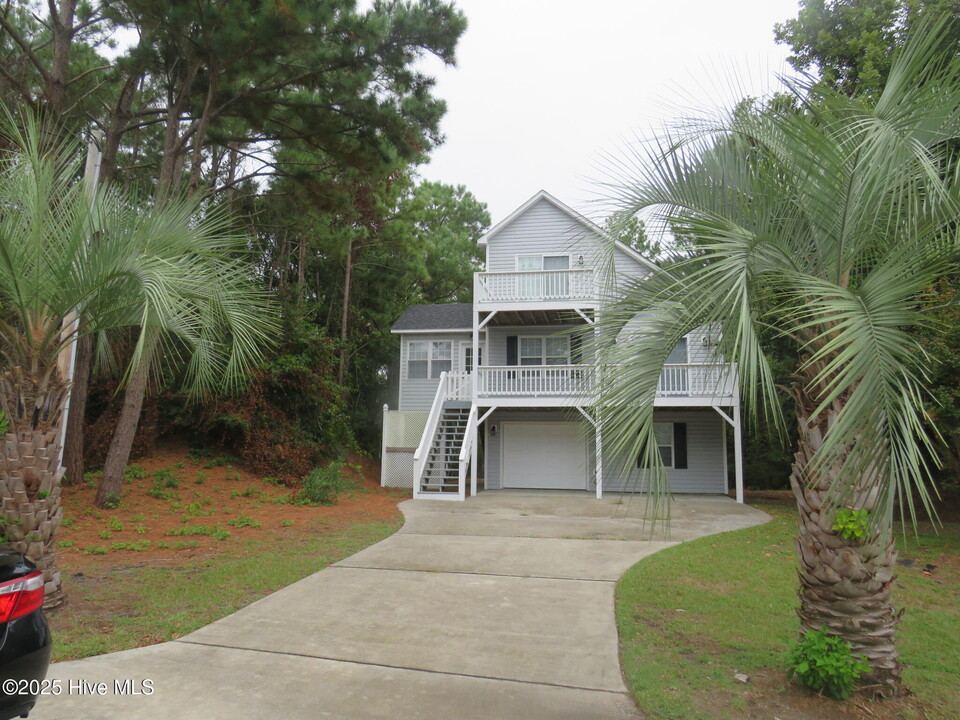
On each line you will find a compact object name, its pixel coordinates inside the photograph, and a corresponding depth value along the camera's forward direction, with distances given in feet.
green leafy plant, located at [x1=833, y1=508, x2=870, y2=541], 12.48
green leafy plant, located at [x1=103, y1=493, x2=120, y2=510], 36.01
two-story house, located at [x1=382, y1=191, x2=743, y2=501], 51.60
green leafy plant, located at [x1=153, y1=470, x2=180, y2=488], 41.70
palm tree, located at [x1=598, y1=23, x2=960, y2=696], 9.88
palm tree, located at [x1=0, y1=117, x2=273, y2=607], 16.33
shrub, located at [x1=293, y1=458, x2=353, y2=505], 43.01
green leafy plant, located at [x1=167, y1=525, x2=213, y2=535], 31.71
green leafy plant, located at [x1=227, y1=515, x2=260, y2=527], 34.47
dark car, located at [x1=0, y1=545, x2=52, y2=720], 9.17
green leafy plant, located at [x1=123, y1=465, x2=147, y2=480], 42.70
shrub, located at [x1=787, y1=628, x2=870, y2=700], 12.50
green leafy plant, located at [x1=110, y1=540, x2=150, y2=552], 27.73
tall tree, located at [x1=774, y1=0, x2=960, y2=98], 35.70
